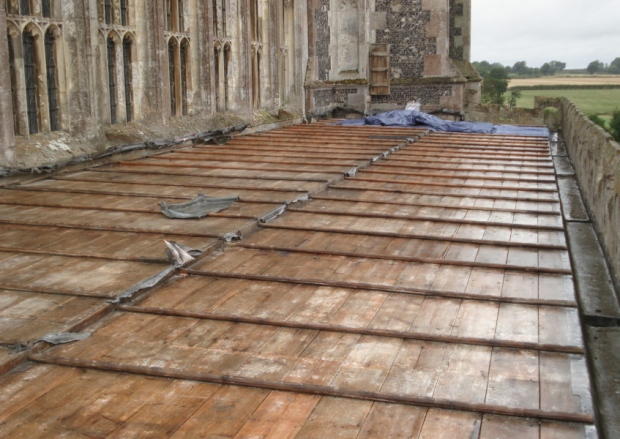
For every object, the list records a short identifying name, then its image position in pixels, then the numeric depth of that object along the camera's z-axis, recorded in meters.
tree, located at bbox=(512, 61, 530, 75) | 107.64
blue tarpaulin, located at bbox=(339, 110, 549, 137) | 17.59
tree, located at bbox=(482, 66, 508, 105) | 51.62
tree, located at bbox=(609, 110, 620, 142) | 28.65
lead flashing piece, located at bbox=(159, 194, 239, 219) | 6.91
